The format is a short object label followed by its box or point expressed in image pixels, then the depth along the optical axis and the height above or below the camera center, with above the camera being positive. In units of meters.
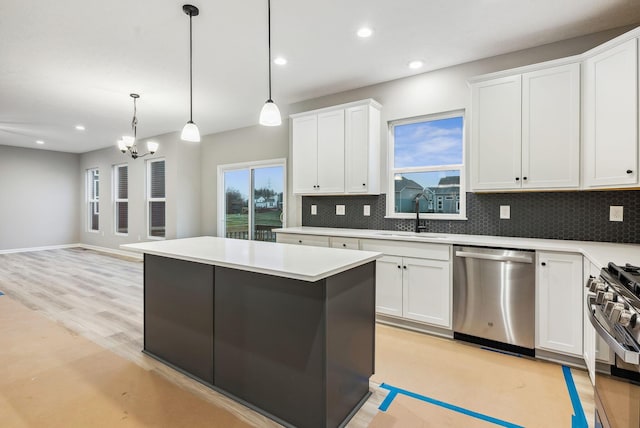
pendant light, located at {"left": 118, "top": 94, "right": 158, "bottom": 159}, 4.45 +0.95
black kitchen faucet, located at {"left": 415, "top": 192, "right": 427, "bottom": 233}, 3.55 -0.13
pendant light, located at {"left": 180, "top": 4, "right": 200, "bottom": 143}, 2.62 +0.64
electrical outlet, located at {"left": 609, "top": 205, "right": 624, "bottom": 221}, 2.61 -0.01
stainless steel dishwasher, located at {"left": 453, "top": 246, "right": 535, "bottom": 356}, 2.56 -0.73
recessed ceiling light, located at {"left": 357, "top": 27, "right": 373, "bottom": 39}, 2.71 +1.54
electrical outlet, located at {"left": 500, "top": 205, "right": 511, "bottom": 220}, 3.10 -0.01
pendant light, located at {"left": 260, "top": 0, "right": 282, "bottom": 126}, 2.29 +0.69
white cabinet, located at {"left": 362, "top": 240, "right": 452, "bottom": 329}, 2.92 -0.73
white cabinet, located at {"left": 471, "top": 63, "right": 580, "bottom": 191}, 2.60 +0.70
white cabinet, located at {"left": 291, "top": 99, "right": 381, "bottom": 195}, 3.68 +0.75
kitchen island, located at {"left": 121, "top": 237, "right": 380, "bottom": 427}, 1.70 -0.70
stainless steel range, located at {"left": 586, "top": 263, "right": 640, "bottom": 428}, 1.11 -0.48
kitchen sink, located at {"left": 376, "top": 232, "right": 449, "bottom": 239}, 3.18 -0.26
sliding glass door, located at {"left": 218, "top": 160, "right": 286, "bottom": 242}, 5.57 +0.20
